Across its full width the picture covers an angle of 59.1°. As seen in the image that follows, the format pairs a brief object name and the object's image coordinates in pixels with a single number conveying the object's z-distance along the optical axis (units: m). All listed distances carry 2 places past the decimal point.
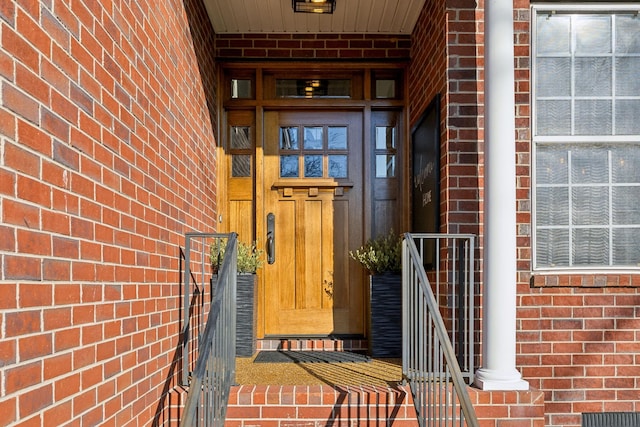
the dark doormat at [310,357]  3.99
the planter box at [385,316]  4.12
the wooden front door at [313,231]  4.64
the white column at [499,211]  3.07
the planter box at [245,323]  4.16
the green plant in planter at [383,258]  4.23
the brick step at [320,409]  3.00
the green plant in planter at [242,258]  4.24
